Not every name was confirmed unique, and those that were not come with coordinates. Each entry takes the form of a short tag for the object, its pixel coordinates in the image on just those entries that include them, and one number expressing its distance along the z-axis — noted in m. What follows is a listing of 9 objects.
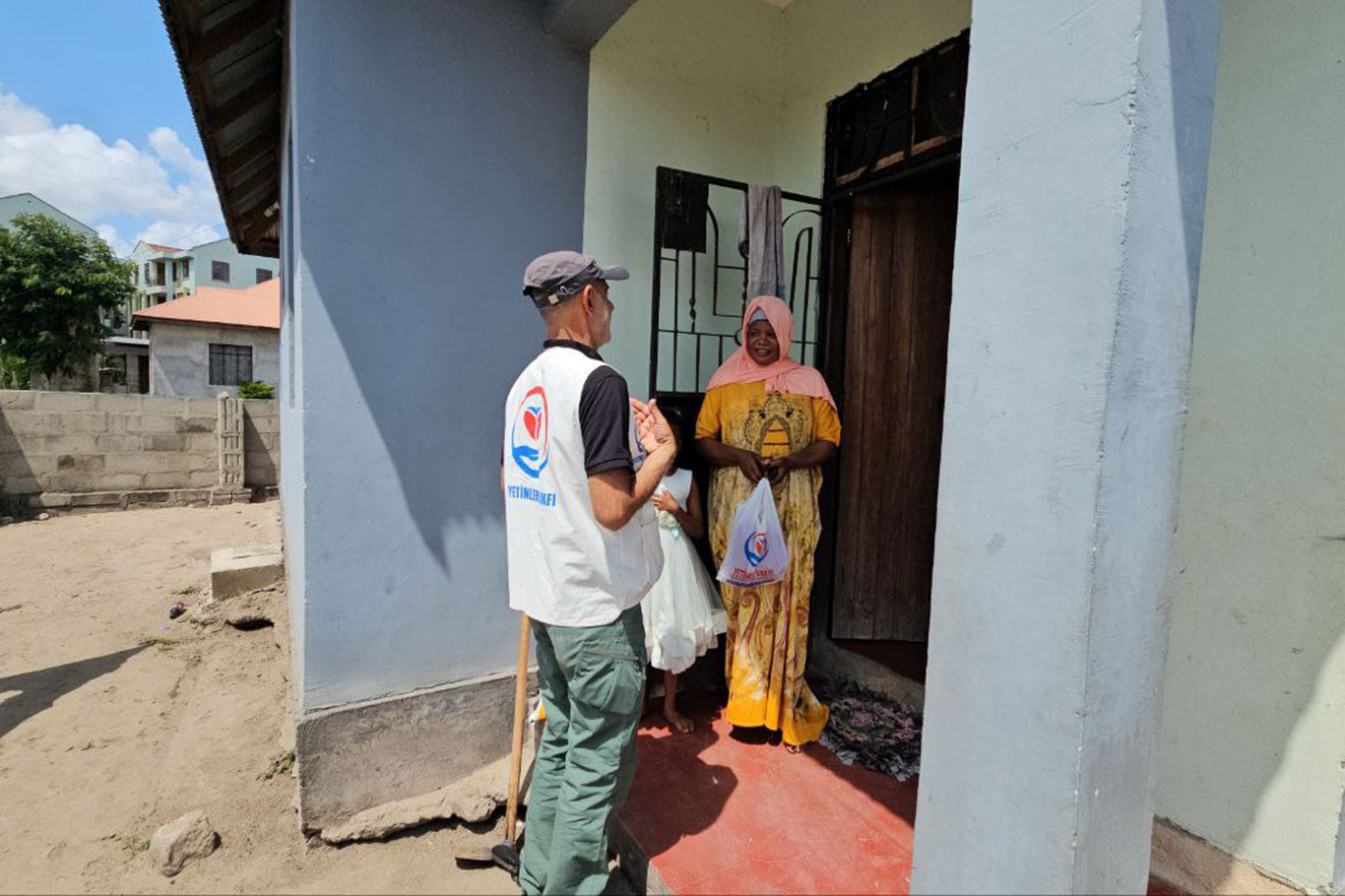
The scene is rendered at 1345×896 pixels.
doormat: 2.82
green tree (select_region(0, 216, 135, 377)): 18.44
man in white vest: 1.89
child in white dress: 2.82
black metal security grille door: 3.53
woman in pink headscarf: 2.94
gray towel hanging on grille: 3.28
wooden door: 3.52
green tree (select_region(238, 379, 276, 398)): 19.16
